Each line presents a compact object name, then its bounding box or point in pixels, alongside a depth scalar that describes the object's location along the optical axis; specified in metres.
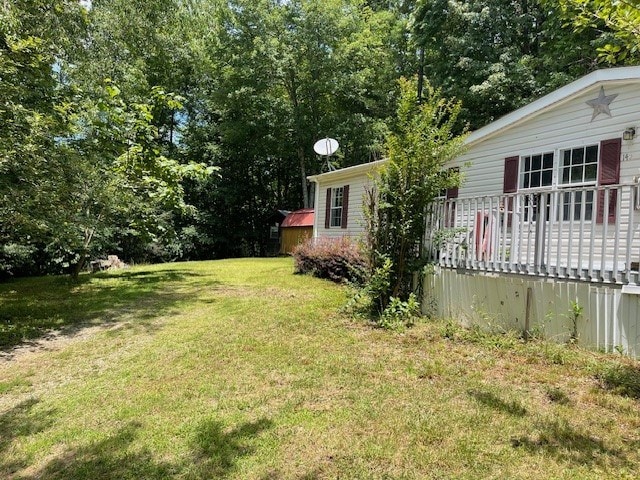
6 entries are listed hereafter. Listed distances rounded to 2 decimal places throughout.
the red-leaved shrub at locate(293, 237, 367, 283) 8.75
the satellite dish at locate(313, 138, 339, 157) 13.87
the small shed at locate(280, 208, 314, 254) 17.62
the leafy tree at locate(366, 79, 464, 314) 5.60
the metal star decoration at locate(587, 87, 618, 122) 6.62
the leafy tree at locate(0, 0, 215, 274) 5.77
